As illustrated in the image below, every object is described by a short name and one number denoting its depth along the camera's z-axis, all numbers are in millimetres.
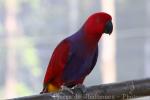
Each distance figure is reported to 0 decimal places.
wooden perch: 5274
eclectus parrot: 5548
